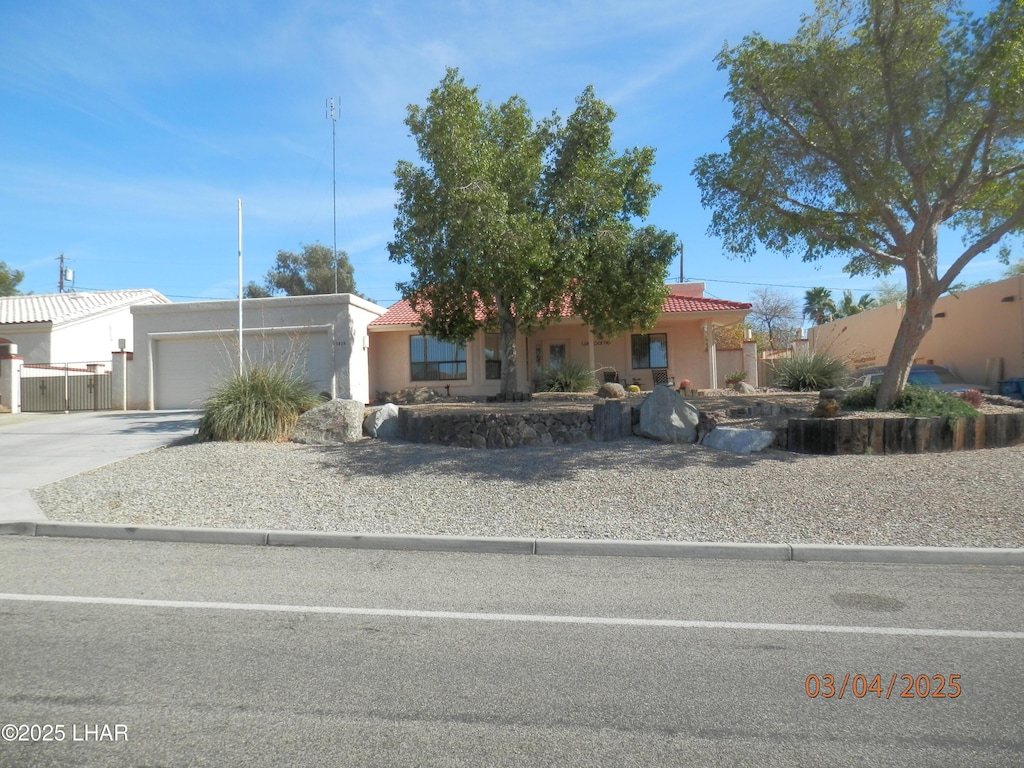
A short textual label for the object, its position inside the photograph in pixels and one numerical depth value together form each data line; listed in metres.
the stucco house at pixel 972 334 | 22.88
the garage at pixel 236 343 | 20.11
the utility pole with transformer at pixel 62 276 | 47.01
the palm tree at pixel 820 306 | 47.75
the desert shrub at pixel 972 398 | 13.66
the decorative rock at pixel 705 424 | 12.41
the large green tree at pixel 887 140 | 11.38
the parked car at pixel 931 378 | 18.61
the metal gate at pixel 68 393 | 21.27
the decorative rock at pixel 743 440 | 11.60
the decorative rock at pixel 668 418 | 12.41
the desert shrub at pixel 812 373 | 17.86
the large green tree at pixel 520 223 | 15.09
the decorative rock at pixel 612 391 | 17.82
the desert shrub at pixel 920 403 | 12.12
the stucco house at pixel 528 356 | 23.36
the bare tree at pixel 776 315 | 49.44
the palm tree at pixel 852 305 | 46.75
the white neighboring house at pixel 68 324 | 25.94
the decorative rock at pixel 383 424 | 13.97
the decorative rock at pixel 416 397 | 20.52
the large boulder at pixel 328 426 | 13.52
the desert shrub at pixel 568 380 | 20.44
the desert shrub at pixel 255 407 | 13.55
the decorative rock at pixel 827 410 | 12.28
